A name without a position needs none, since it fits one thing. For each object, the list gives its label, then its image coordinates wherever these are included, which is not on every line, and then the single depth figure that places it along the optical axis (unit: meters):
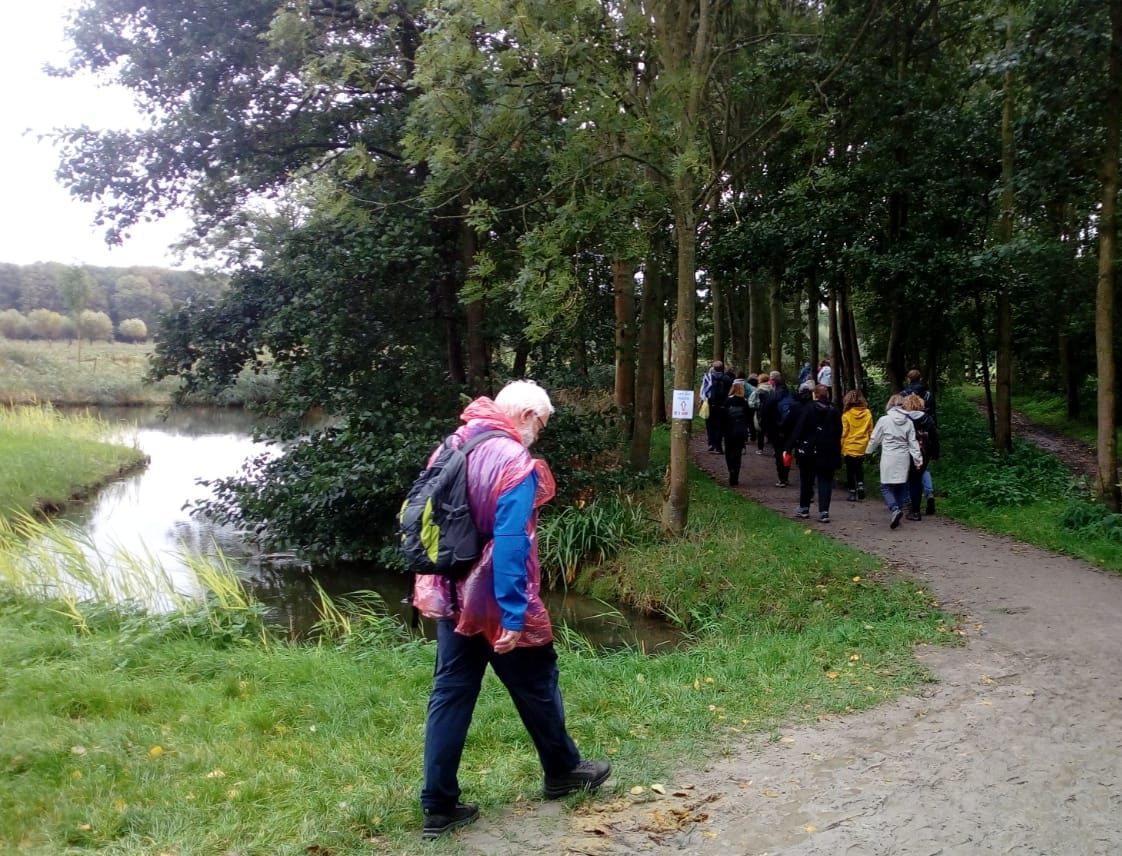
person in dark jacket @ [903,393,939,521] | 11.45
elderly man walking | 3.53
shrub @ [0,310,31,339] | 45.66
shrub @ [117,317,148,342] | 46.12
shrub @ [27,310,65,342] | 46.22
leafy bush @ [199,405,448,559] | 12.02
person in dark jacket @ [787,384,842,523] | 11.48
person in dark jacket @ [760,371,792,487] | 15.04
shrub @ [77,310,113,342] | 44.72
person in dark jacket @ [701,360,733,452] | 16.00
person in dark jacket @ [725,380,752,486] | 14.26
